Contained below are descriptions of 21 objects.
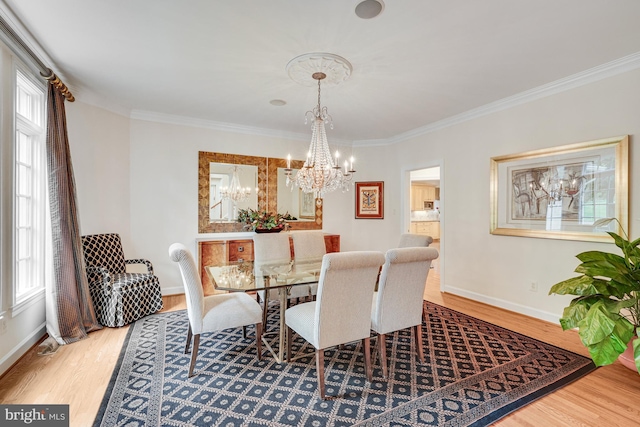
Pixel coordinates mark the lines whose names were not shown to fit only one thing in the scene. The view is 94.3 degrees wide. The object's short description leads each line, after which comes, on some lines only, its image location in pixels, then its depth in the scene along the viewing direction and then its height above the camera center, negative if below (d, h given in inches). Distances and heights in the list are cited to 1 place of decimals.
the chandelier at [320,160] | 110.4 +20.9
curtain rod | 85.0 +51.2
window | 106.6 +8.6
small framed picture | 224.7 +9.2
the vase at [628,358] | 86.6 -43.5
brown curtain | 110.7 -11.6
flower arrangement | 181.3 -5.2
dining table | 92.8 -22.5
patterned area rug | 71.9 -49.4
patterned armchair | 126.3 -32.3
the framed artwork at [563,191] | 113.2 +9.3
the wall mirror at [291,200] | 202.4 +8.0
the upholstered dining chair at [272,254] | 126.4 -19.7
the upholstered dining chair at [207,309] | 87.8 -31.3
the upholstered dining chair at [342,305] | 76.4 -25.4
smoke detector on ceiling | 76.2 +53.8
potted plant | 77.1 -26.1
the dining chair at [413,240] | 122.5 -12.2
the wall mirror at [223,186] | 182.2 +16.4
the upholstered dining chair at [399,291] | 86.2 -24.4
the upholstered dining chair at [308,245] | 144.6 -16.4
